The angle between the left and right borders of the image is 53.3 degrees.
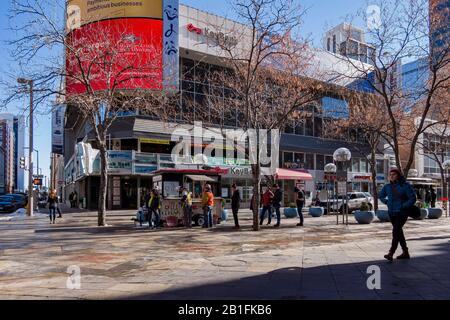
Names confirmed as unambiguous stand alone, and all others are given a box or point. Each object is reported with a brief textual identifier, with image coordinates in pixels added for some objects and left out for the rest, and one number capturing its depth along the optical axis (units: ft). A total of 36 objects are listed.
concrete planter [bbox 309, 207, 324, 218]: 84.58
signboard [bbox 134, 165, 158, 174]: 116.78
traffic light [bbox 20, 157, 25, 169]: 104.31
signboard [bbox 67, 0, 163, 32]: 113.50
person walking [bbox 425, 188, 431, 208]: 114.64
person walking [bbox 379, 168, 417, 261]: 28.67
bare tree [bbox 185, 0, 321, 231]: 57.00
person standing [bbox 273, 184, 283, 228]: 60.59
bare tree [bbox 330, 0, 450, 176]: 59.88
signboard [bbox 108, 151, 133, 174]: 114.42
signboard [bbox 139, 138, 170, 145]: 119.75
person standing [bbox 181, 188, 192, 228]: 59.11
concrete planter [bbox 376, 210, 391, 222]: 70.49
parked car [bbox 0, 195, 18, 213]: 114.52
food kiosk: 61.16
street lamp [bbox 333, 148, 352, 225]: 74.84
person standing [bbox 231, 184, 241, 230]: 59.67
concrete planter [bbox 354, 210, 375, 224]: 66.64
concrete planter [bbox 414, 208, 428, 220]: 74.64
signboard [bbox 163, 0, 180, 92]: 115.24
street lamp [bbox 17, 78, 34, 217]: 95.85
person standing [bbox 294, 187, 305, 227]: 62.18
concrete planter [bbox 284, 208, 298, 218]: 78.23
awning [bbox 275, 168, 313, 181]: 135.46
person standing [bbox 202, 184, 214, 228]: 57.88
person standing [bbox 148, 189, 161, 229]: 58.23
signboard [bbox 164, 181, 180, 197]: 61.57
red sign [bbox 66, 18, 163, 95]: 61.05
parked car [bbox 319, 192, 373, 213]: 101.56
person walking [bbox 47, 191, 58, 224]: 73.10
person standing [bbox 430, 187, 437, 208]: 111.50
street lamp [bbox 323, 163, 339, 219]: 99.39
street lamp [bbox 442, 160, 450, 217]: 103.15
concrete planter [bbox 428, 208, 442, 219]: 78.07
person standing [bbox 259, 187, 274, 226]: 63.72
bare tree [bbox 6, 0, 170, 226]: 57.82
